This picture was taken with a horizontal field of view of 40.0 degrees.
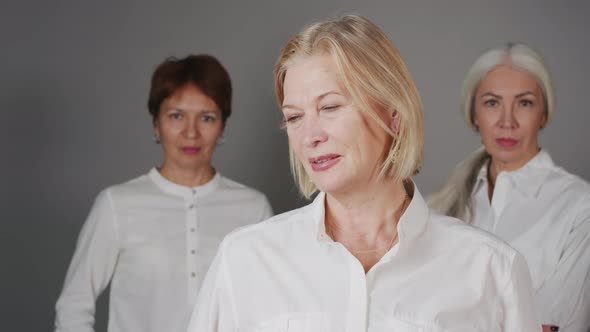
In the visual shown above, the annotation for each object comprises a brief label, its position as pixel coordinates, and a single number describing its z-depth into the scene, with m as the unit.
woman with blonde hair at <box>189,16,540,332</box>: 1.71
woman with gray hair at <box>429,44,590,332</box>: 2.53
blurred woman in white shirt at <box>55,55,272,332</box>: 2.79
